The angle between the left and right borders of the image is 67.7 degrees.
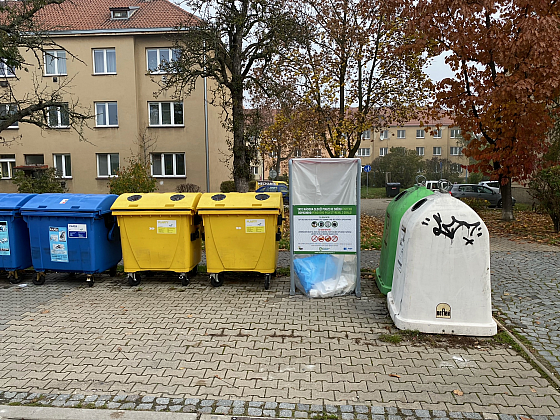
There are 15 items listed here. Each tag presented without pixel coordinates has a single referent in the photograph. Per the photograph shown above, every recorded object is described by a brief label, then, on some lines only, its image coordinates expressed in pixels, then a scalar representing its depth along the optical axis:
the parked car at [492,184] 22.75
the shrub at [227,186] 22.79
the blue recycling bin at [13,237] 6.39
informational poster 5.67
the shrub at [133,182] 11.83
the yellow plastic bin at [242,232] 5.98
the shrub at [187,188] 22.17
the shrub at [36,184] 15.50
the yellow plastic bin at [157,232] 6.12
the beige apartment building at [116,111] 23.44
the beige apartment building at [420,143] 55.34
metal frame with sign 5.64
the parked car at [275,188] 20.94
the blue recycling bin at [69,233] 6.14
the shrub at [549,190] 10.38
